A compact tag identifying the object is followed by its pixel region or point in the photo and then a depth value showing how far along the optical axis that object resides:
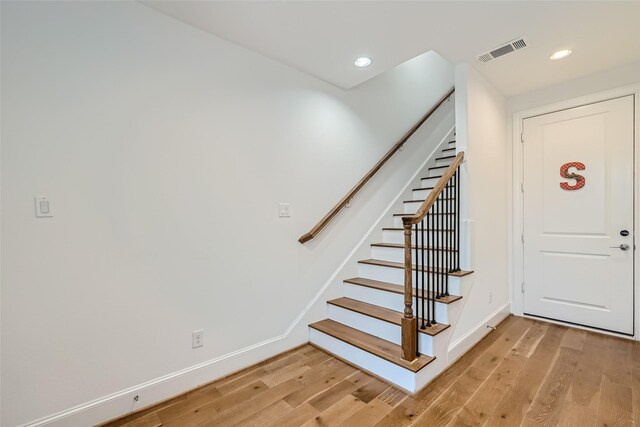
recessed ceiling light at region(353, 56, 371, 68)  2.33
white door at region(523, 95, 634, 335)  2.59
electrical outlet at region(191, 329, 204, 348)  1.94
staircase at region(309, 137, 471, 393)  1.91
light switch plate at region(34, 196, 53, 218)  1.46
